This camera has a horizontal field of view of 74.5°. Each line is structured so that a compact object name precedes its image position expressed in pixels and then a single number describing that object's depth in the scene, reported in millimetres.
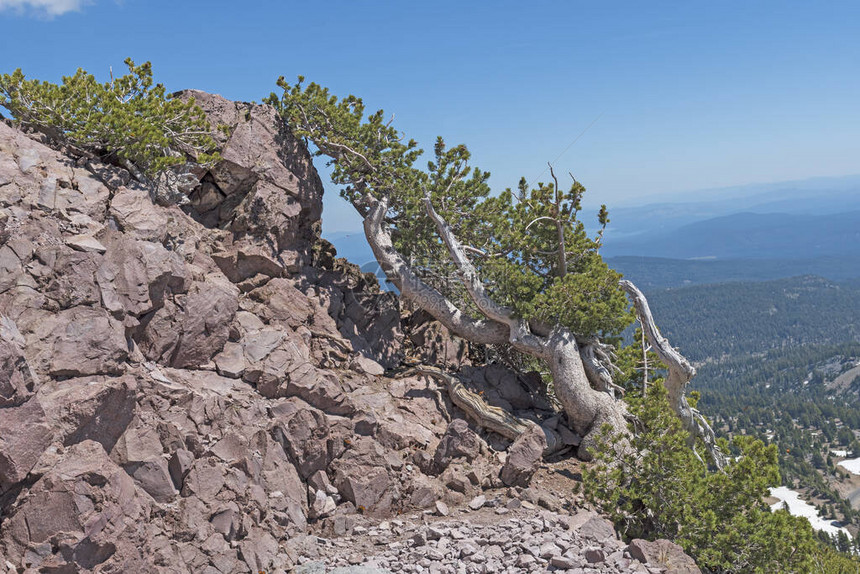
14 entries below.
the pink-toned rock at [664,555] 10547
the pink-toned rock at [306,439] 12758
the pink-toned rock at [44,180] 11906
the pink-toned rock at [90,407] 9703
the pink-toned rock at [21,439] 8827
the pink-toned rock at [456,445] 14164
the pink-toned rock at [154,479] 10297
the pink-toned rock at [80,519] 8734
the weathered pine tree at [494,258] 16672
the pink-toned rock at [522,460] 13742
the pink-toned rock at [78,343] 10172
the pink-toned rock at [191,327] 12266
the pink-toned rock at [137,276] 11578
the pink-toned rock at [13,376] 8945
